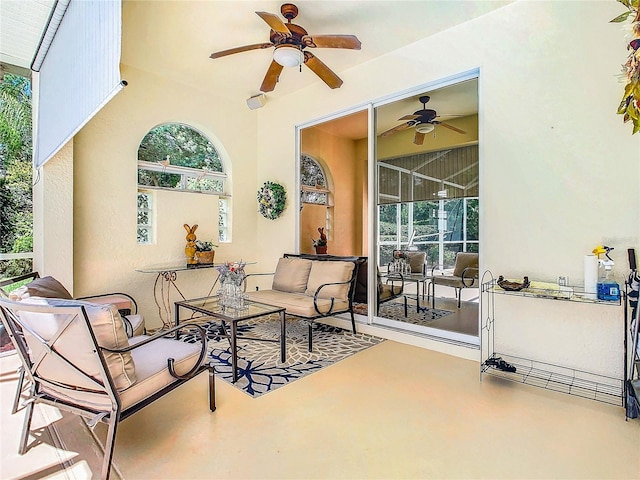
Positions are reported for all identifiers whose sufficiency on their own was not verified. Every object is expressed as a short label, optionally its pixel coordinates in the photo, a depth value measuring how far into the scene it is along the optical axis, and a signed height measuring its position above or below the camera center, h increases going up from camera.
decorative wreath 5.09 +0.61
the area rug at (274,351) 2.86 -1.13
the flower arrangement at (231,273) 3.45 -0.33
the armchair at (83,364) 1.63 -0.62
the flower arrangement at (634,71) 1.32 +0.67
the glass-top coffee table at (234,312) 2.82 -0.67
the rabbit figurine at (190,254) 4.59 -0.18
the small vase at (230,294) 3.45 -0.55
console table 4.47 -0.60
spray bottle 2.37 -0.30
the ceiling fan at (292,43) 2.85 +1.72
